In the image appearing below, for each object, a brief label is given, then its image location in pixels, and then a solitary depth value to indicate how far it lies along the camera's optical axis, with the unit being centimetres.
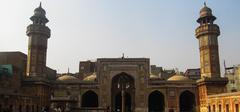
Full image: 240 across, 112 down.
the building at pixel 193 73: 6409
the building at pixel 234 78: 6216
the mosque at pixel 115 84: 3706
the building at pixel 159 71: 6021
